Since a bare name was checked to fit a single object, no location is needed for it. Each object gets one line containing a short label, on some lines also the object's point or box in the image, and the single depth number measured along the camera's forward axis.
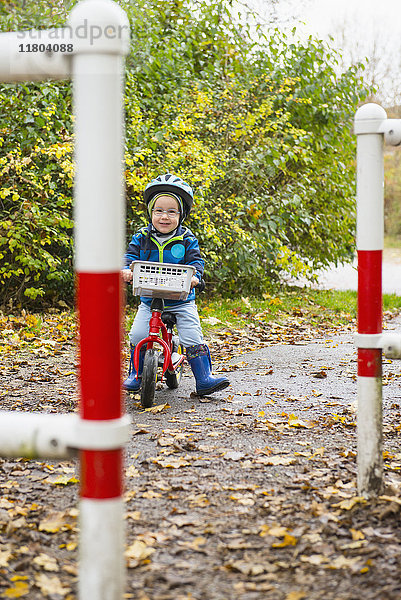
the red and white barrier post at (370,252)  5.08
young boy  9.13
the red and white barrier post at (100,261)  3.09
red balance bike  8.52
